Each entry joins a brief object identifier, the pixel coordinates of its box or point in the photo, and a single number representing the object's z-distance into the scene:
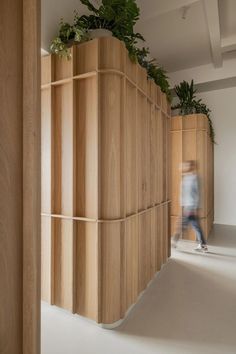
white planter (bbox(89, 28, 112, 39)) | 2.58
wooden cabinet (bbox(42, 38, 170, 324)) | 2.52
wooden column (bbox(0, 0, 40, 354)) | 1.01
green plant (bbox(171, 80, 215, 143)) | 5.72
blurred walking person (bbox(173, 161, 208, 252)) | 4.92
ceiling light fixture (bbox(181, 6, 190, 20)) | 4.38
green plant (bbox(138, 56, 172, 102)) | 3.30
